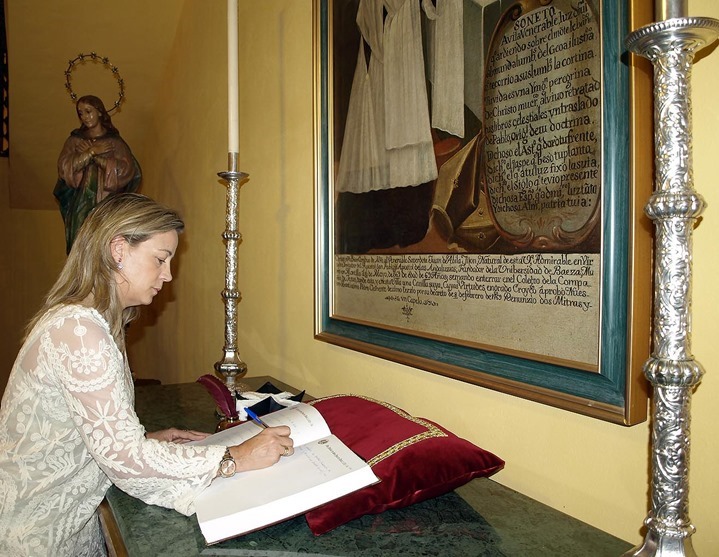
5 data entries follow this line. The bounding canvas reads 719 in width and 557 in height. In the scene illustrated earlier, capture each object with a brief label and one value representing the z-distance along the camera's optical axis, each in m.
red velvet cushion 0.96
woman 1.06
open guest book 0.90
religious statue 3.47
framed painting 0.91
